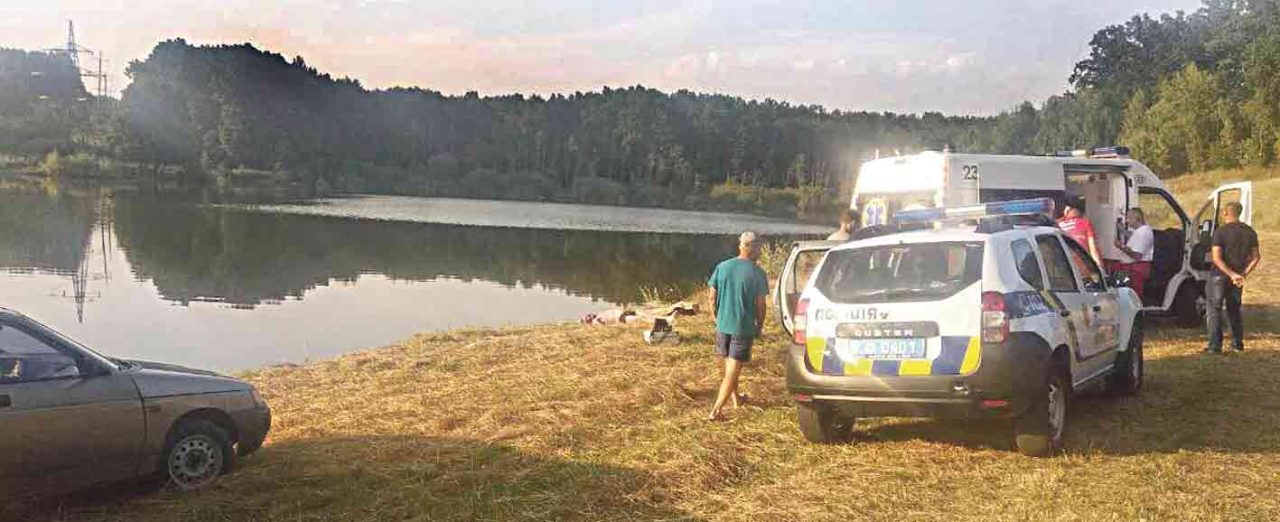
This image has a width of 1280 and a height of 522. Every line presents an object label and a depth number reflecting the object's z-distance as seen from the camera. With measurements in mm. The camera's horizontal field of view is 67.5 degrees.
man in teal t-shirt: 8578
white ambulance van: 12984
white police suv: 6590
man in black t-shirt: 11148
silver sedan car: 6078
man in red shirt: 11938
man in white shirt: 13172
